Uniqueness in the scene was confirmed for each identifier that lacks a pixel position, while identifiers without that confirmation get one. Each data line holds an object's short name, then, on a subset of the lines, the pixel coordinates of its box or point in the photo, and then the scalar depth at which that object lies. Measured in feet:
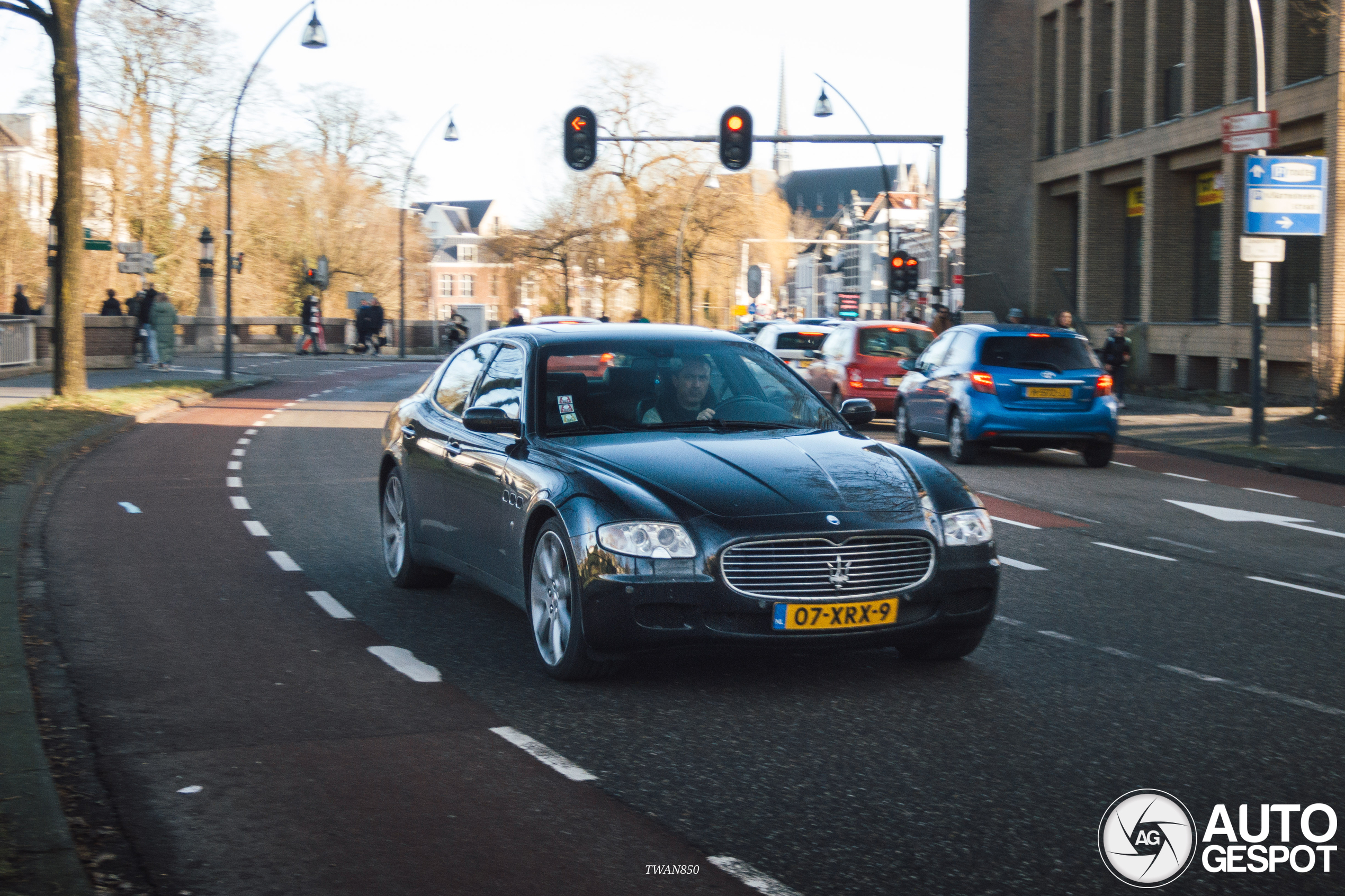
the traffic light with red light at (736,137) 83.15
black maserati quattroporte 19.13
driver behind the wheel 23.15
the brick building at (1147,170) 88.28
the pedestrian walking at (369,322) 189.98
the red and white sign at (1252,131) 59.47
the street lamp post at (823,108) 124.06
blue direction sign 60.23
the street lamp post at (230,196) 104.53
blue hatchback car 54.85
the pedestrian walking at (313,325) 181.16
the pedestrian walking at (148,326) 121.39
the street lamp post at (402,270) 176.97
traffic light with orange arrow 83.15
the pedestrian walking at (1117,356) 87.71
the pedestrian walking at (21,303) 124.16
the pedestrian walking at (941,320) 106.63
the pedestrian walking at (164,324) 121.49
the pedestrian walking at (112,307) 133.39
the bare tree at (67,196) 73.20
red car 70.64
